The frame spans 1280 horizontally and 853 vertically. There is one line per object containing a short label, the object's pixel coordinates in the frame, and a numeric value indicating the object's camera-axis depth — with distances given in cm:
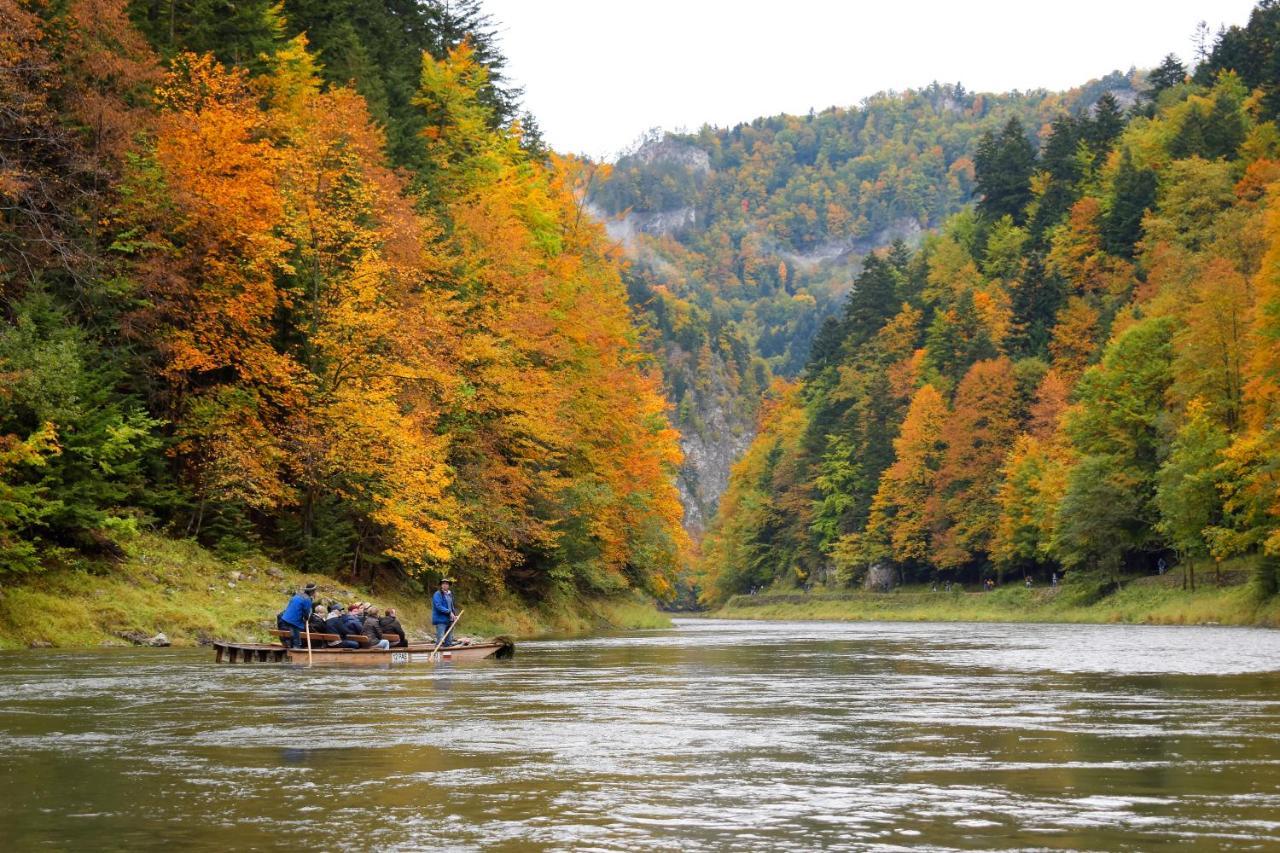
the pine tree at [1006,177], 16212
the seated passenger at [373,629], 3338
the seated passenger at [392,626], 3375
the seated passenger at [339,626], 3247
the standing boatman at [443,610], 3494
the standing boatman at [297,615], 3145
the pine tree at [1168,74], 16088
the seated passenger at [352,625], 3262
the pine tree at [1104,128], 15000
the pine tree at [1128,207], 12300
